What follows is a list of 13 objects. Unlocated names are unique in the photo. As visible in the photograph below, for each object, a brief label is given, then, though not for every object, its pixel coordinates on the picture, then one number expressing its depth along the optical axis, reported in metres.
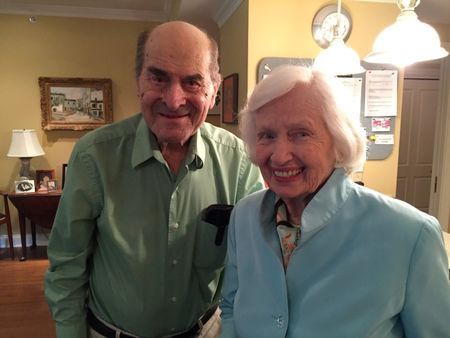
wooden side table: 3.78
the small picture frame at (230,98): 2.88
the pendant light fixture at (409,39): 1.55
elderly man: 1.01
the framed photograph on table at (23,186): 3.86
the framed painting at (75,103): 4.11
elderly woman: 0.76
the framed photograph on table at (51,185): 3.99
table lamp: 3.83
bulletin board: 2.79
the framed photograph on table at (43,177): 3.99
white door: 4.97
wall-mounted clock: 2.63
